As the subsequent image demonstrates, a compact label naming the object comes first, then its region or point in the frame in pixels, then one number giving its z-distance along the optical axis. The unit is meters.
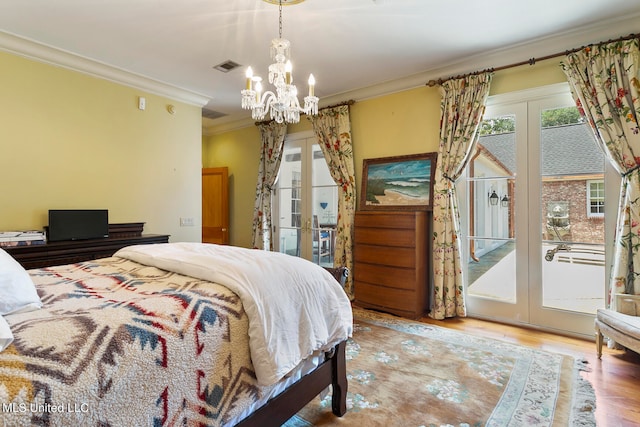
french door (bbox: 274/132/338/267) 4.46
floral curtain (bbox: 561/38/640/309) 2.46
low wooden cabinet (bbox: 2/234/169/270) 2.58
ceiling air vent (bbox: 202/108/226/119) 4.86
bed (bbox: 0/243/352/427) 0.78
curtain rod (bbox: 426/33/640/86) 2.49
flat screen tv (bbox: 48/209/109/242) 2.95
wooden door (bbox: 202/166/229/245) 5.31
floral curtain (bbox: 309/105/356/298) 4.02
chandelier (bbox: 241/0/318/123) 2.08
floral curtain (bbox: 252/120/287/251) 4.79
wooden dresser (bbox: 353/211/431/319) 3.28
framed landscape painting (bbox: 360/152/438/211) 3.53
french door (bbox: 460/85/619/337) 2.80
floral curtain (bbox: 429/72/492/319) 3.22
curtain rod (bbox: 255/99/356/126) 4.04
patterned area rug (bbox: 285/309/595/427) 1.75
